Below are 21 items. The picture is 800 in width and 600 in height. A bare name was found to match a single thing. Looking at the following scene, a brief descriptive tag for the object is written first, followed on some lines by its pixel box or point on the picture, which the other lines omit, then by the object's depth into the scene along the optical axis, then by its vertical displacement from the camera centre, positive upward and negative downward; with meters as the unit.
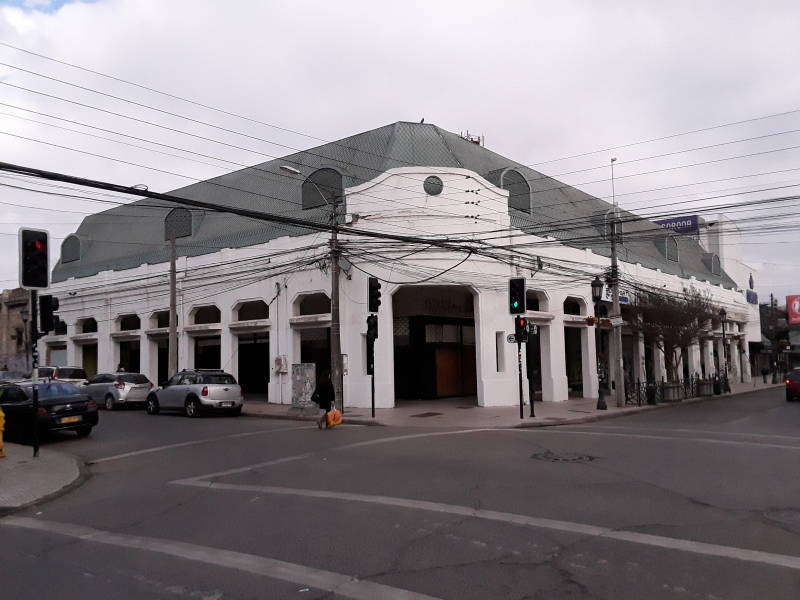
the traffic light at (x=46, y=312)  13.25 +0.96
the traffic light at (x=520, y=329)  20.73 +0.53
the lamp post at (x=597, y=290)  24.27 +2.02
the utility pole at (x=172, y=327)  26.23 +1.15
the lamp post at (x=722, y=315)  38.03 +1.48
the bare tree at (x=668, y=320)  30.12 +1.03
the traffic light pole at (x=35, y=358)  12.87 +0.02
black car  15.75 -1.25
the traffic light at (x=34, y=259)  12.65 +1.99
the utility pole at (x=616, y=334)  25.30 +0.34
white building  24.14 +3.19
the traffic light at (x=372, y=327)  20.84 +0.73
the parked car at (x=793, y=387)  29.12 -2.26
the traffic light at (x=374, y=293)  20.48 +1.81
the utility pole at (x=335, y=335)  21.28 +0.51
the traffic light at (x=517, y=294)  20.52 +1.65
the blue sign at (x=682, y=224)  46.09 +8.73
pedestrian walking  18.02 -1.19
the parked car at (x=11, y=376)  28.03 -0.80
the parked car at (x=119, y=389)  25.47 -1.31
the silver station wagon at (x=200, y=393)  21.67 -1.34
